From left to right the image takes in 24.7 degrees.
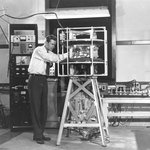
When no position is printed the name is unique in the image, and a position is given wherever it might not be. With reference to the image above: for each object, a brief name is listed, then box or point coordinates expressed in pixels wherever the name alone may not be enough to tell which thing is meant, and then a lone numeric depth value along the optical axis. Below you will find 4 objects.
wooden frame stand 5.35
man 5.58
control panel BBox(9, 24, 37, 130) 6.68
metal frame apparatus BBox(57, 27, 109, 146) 5.38
